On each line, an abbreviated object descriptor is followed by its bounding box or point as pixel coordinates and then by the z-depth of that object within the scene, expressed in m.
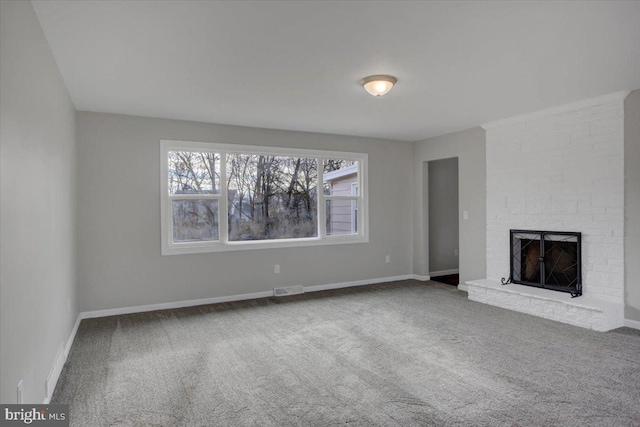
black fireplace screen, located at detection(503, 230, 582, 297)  4.32
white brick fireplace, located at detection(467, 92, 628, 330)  3.94
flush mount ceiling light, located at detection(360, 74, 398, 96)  3.32
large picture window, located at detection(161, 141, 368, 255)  4.91
